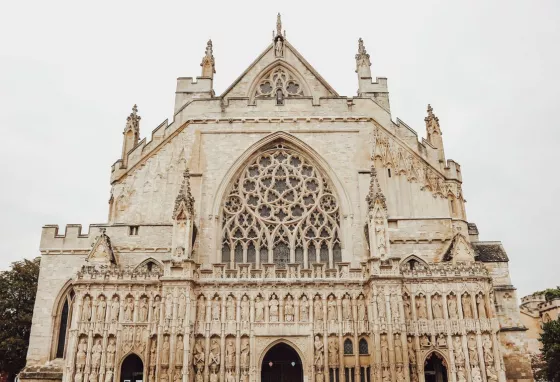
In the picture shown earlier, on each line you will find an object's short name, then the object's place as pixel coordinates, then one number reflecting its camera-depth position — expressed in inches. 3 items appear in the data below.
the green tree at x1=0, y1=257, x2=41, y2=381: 919.0
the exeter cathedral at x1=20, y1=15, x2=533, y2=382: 627.2
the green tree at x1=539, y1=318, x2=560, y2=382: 1097.4
